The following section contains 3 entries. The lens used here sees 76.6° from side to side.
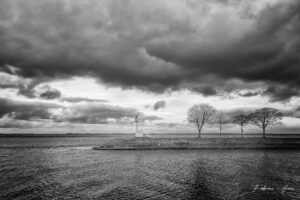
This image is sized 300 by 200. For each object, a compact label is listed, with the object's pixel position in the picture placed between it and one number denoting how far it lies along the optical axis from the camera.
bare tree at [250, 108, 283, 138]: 93.88
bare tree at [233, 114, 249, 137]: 97.51
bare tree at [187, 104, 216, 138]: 94.44
